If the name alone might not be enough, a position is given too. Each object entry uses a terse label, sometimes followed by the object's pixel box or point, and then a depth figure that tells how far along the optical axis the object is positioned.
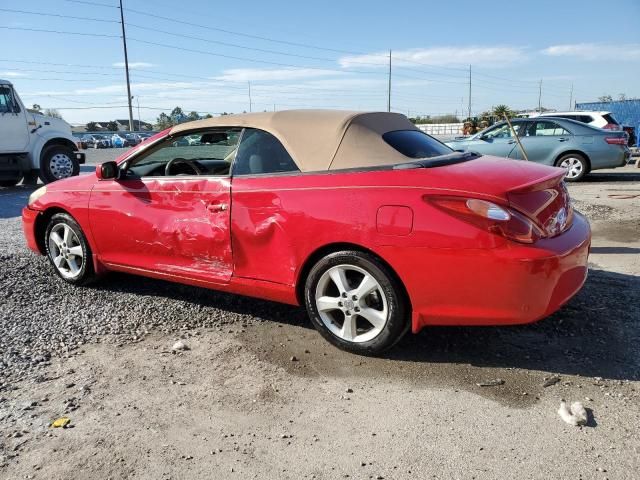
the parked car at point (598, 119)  14.39
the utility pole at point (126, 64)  50.81
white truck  12.09
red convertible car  2.96
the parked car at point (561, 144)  11.80
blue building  24.33
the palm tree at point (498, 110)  43.65
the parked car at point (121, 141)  42.28
